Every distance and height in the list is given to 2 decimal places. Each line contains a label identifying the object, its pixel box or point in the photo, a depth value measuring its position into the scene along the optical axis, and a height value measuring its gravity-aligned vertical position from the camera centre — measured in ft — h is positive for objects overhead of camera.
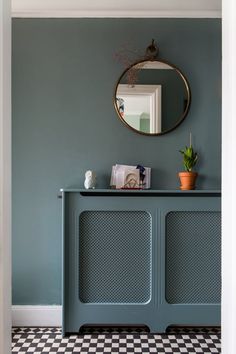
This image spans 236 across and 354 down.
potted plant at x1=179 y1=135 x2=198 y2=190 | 7.98 -0.04
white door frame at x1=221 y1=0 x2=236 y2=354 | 3.08 -0.07
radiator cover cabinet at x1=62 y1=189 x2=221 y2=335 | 7.59 -1.97
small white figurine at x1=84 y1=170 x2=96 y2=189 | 7.85 -0.20
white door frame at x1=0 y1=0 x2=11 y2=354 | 3.17 -0.05
